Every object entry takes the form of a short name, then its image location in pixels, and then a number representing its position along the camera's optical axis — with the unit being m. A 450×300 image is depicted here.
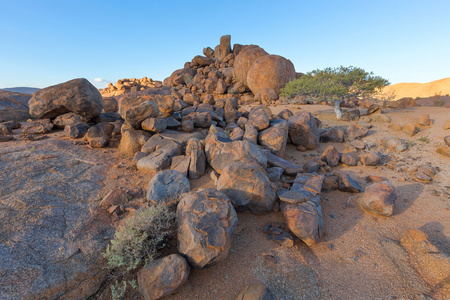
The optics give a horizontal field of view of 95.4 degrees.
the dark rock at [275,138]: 5.64
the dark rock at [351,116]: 8.65
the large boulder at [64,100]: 6.33
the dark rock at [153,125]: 5.73
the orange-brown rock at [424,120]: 7.16
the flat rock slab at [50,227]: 2.39
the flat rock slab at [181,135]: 5.78
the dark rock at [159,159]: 4.88
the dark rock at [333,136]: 7.02
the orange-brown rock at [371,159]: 5.46
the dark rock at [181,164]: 4.67
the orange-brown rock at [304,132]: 6.38
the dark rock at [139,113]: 5.59
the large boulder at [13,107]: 8.73
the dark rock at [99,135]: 5.78
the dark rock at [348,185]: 4.31
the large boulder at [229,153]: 4.67
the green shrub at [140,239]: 2.65
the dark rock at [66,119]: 6.64
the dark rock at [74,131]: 6.14
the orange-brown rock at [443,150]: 5.42
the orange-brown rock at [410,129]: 6.84
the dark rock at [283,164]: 4.86
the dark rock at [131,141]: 5.63
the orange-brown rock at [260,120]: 6.08
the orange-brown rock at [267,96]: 13.90
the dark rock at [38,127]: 6.33
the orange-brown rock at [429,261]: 2.53
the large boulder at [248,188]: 3.58
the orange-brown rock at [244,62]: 18.09
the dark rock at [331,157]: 5.48
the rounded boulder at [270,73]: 15.38
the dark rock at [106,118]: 7.28
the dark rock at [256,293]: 2.22
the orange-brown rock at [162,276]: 2.34
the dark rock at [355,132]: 7.06
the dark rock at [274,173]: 4.55
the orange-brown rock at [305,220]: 3.12
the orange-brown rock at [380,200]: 3.64
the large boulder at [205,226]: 2.63
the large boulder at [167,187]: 3.75
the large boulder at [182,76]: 22.23
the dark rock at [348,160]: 5.48
